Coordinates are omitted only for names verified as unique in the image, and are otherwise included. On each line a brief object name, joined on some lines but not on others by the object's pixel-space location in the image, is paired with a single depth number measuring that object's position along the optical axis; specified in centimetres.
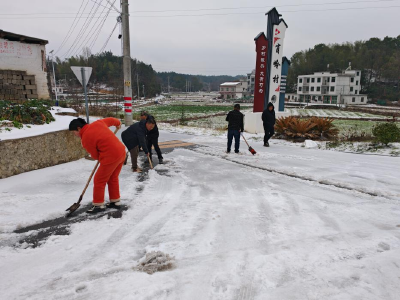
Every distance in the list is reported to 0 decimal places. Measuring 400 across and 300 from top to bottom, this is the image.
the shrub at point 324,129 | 1045
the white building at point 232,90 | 9175
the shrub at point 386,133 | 803
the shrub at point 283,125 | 1068
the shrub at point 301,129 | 1025
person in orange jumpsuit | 373
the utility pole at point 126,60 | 1402
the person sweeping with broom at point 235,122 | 791
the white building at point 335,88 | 5735
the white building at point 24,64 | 950
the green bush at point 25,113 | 624
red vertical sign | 1195
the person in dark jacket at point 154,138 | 696
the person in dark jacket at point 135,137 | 608
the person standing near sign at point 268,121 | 920
